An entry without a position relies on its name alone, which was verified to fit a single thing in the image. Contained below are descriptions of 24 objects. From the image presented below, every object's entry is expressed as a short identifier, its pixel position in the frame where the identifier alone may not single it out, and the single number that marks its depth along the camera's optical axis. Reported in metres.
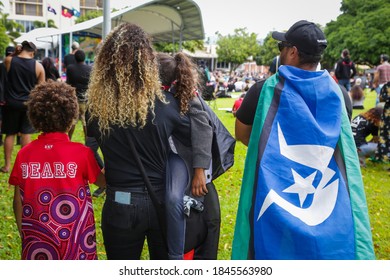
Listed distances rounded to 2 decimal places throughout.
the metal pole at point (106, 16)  5.32
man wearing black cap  2.29
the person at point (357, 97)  15.50
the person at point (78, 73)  7.57
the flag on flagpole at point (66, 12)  25.55
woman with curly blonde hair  2.54
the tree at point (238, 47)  78.25
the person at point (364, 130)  8.35
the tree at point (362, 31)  38.16
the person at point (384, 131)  7.61
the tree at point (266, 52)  71.56
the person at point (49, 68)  9.80
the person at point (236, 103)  14.07
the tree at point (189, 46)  52.11
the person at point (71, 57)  9.37
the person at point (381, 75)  12.04
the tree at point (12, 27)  62.80
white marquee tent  16.19
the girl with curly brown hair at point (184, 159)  2.63
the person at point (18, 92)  7.04
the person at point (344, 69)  15.53
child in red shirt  2.62
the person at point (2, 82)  7.07
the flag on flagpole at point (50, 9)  31.24
